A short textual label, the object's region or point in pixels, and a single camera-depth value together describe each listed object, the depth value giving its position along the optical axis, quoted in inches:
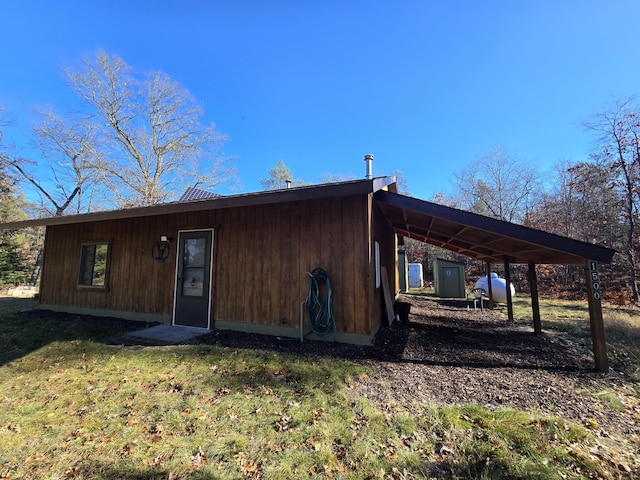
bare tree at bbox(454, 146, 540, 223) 730.2
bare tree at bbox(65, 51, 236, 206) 601.3
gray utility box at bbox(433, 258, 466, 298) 476.1
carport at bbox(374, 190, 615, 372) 136.8
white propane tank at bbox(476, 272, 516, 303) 360.8
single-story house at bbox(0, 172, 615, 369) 172.2
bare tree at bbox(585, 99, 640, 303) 438.6
